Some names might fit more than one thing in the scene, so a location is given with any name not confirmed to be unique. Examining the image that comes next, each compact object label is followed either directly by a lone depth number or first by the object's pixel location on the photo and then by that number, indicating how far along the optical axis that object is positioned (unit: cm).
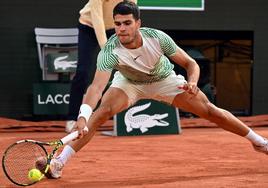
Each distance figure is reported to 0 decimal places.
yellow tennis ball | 665
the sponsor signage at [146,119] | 1208
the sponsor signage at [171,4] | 1532
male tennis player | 698
